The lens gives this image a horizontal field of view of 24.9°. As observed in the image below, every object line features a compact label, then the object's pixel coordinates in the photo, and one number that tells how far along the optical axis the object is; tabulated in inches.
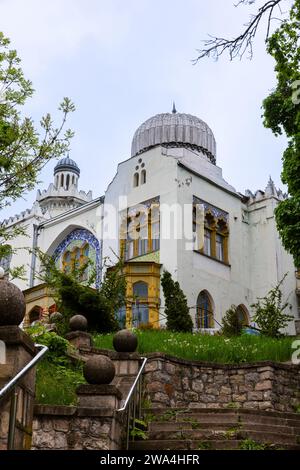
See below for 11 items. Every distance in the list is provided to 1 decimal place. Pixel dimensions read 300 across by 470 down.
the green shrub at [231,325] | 813.2
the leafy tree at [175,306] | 862.5
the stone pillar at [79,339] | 550.2
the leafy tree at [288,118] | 527.3
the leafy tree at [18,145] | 458.0
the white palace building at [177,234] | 1013.8
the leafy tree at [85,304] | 735.1
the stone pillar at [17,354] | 240.4
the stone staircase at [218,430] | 352.8
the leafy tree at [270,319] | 780.6
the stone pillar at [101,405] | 326.6
